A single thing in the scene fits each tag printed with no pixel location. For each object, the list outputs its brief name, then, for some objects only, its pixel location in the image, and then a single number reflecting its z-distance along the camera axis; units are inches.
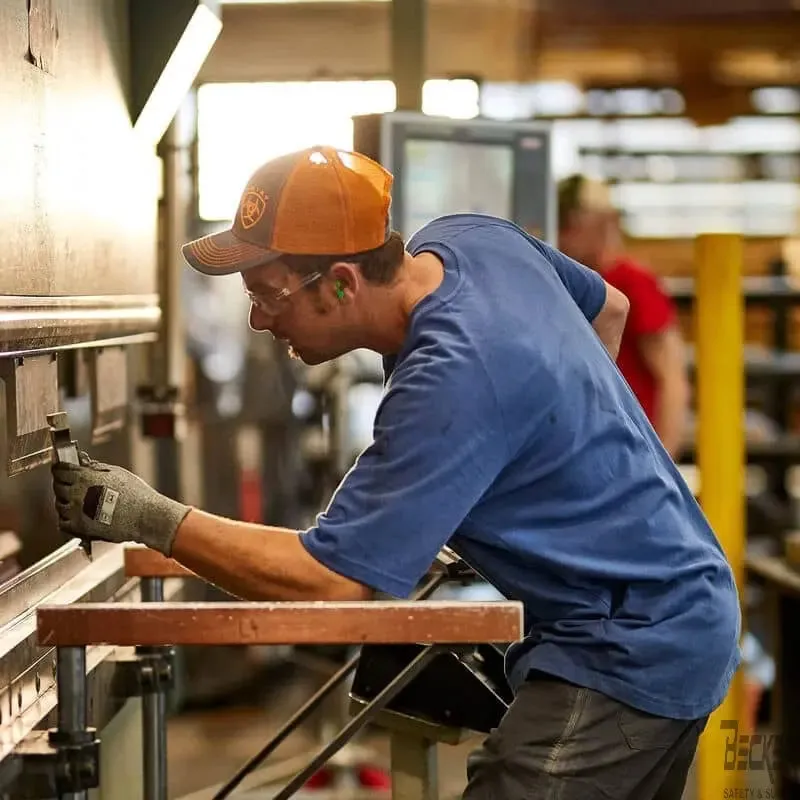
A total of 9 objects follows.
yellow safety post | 223.2
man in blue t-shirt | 107.7
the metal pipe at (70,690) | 105.3
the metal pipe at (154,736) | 150.4
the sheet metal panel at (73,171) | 124.5
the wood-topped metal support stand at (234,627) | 103.5
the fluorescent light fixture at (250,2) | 468.7
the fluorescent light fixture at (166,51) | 177.8
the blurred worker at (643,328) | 252.0
